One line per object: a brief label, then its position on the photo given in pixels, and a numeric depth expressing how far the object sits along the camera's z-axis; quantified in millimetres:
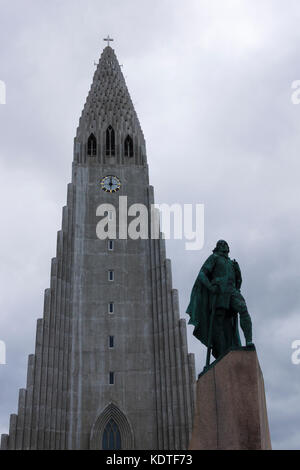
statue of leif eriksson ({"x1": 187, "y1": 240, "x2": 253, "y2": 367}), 13461
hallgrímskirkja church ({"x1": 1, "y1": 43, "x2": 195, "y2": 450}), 36562
